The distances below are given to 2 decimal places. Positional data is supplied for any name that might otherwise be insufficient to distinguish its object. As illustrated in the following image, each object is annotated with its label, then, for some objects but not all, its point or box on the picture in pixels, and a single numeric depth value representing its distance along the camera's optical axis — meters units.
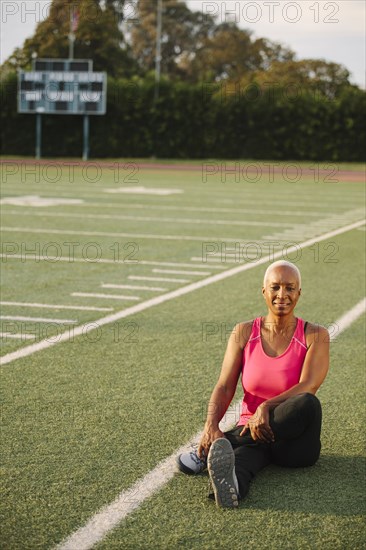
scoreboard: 34.94
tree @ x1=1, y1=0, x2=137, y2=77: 51.00
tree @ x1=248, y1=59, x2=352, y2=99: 56.38
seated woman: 4.07
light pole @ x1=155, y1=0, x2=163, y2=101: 40.75
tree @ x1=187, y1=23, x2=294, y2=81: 68.25
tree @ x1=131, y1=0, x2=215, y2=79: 72.56
